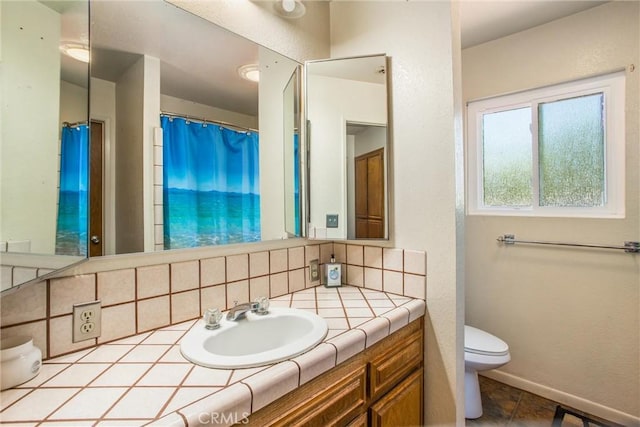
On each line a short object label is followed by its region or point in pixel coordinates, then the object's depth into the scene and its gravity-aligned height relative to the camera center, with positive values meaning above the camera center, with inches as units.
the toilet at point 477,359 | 64.8 -32.2
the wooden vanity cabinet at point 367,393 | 29.7 -21.7
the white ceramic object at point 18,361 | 25.6 -12.8
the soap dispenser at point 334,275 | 60.4 -12.4
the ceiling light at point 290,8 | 52.5 +37.3
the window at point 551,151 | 68.9 +16.1
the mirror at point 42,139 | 23.7 +7.3
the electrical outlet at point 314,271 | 60.5 -11.6
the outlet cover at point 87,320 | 33.1 -11.8
